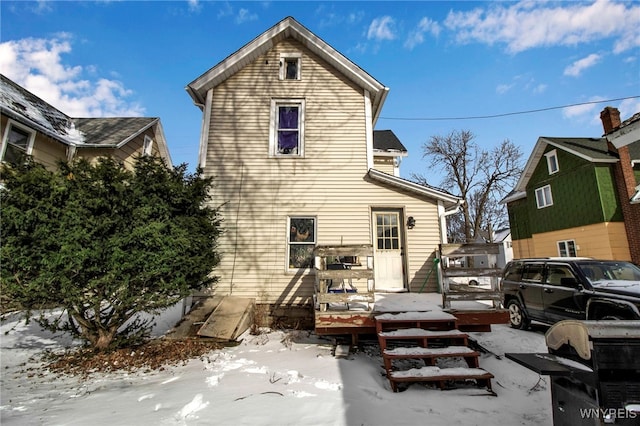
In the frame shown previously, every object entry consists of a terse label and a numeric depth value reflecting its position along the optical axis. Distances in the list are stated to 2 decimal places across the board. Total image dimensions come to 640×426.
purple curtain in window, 8.50
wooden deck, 5.03
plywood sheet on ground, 5.83
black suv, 5.25
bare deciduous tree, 28.22
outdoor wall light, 7.88
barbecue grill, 1.84
